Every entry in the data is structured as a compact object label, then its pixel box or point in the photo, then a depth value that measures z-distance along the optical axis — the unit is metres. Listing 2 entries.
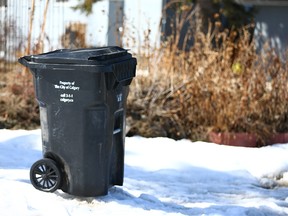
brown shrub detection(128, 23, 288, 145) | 10.01
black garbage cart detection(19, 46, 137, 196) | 5.82
